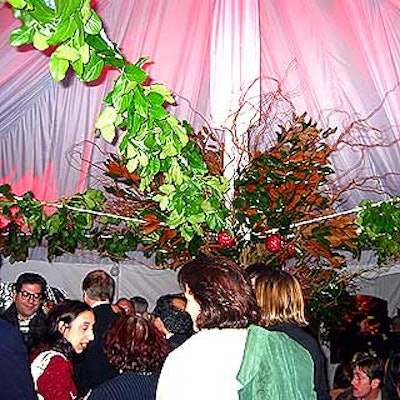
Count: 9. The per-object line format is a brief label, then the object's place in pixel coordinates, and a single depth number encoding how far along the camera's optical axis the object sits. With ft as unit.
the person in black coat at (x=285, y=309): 8.71
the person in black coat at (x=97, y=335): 11.15
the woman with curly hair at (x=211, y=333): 6.42
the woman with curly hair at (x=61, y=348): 8.52
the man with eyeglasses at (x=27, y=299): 13.69
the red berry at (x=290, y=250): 11.11
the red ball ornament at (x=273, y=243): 10.72
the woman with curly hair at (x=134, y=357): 8.13
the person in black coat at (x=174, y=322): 10.12
